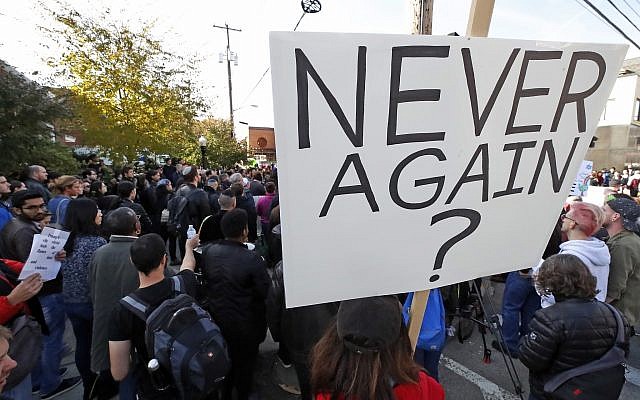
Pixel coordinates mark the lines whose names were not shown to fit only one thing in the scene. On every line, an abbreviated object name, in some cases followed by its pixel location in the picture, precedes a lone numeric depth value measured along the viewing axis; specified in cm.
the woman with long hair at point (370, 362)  116
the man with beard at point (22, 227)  283
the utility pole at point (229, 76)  2491
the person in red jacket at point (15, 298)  205
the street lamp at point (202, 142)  1502
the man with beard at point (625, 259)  304
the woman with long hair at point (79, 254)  268
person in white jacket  267
